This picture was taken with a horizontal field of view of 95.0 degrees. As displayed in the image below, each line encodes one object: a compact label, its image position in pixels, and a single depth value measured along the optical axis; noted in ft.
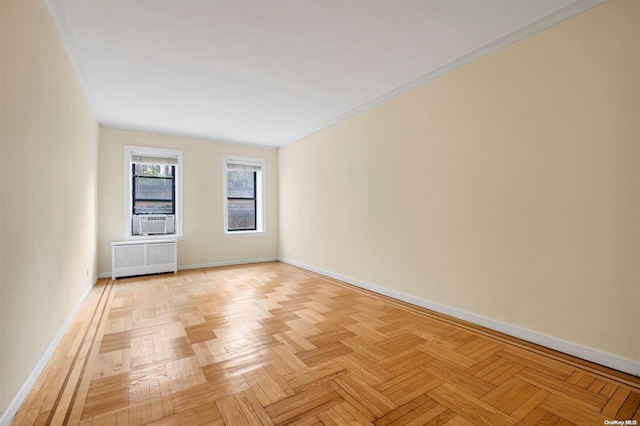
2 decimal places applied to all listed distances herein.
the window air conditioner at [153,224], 17.89
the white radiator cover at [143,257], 16.21
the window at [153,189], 17.99
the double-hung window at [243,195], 20.83
